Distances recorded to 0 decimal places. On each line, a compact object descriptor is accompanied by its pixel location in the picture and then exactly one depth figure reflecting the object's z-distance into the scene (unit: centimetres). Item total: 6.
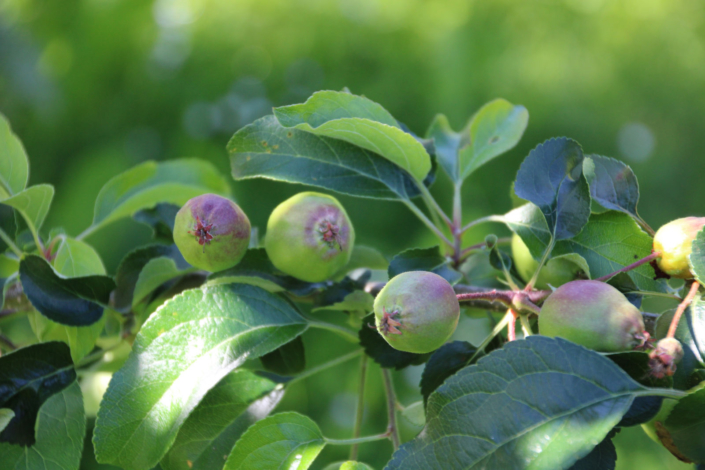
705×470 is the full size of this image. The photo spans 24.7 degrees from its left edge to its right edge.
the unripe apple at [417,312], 53
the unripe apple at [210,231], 58
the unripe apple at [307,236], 59
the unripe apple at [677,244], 55
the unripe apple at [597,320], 53
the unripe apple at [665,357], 52
